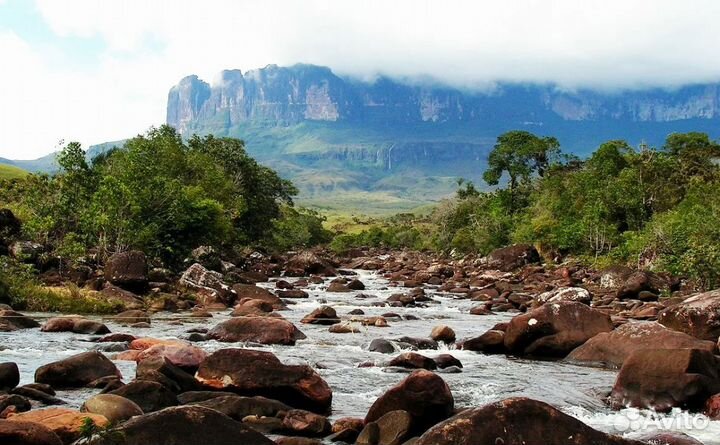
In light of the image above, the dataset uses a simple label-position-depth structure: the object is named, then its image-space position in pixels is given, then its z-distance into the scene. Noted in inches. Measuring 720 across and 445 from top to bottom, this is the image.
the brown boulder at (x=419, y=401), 466.0
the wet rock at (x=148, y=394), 474.9
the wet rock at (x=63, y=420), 394.9
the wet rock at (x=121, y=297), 1194.6
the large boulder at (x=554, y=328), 840.3
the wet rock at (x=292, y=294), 1573.6
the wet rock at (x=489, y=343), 872.3
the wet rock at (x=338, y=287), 1842.8
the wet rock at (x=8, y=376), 529.7
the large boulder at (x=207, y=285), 1366.9
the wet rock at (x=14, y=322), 888.9
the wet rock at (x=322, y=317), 1125.1
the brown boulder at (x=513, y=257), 2396.7
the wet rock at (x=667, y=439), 433.1
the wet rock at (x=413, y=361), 712.4
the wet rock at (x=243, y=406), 478.6
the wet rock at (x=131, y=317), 1052.3
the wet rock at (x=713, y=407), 527.5
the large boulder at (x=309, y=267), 2427.4
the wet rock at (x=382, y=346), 837.8
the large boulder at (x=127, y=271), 1290.6
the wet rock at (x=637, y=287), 1498.5
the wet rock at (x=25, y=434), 355.6
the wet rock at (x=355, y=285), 1882.4
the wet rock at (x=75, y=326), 893.2
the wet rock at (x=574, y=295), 1294.3
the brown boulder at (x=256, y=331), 855.7
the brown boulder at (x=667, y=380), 545.6
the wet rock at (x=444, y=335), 927.7
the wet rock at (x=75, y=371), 569.3
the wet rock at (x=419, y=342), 880.9
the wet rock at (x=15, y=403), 451.2
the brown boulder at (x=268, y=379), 529.7
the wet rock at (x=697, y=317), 810.8
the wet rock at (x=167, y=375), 520.4
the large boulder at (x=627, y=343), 694.5
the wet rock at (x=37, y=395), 501.4
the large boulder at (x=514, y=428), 363.3
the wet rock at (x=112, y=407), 429.7
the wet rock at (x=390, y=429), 436.8
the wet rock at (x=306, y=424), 462.0
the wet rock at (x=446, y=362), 736.2
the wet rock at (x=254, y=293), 1380.9
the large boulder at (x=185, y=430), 355.9
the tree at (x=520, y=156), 3310.8
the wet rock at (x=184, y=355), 576.7
